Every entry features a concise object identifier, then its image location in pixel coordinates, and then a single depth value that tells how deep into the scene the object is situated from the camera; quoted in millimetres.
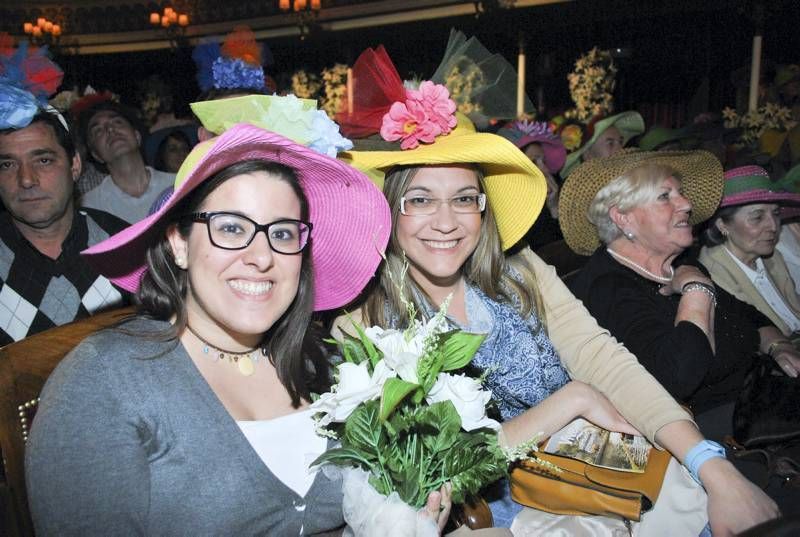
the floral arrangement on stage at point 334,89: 7820
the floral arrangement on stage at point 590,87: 7332
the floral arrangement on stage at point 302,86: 8711
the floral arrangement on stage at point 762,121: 5600
